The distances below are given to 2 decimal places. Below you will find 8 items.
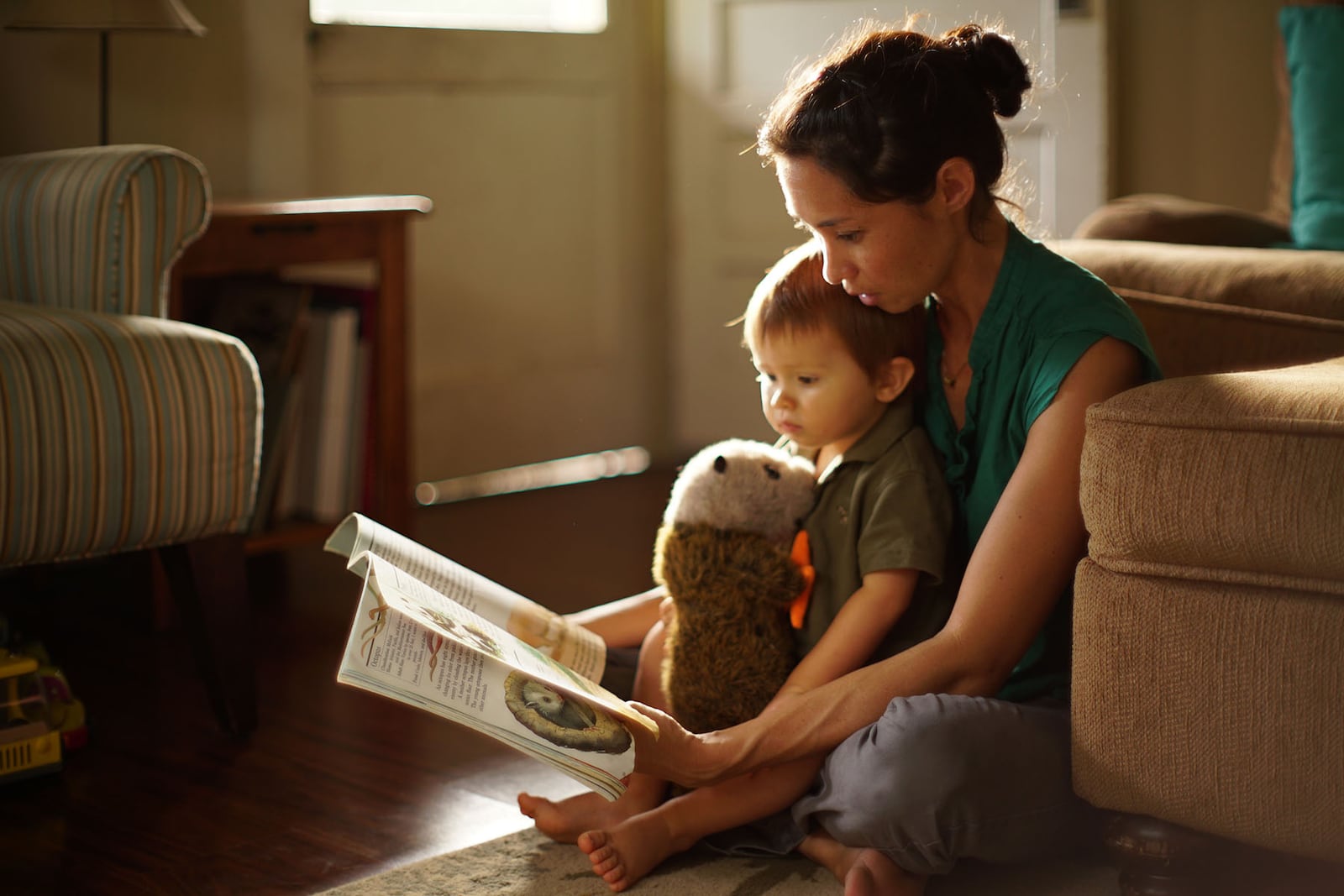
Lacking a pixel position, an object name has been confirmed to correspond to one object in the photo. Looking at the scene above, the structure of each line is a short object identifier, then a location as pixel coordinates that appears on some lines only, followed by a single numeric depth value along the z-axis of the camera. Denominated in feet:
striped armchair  4.59
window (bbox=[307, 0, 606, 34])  8.91
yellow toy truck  4.55
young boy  3.96
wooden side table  6.63
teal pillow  5.97
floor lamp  6.50
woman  3.63
